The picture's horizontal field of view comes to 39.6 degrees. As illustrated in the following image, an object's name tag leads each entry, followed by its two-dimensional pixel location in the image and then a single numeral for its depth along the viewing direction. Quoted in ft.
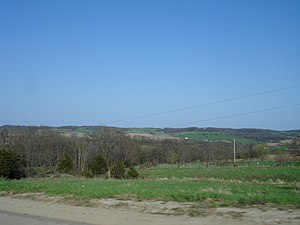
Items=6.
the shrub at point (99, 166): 218.59
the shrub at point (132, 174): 186.37
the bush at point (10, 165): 160.56
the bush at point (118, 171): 194.82
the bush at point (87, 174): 189.71
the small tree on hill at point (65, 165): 201.44
